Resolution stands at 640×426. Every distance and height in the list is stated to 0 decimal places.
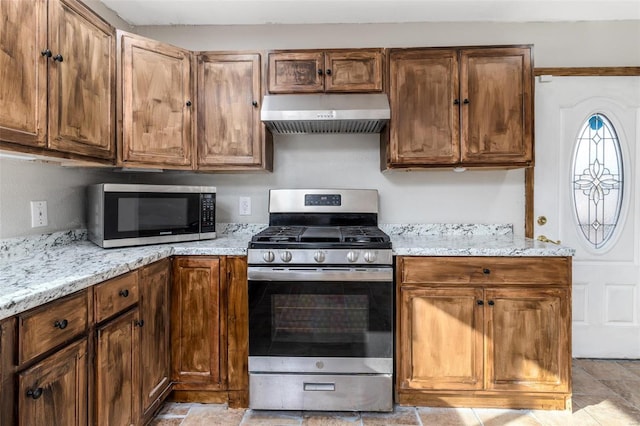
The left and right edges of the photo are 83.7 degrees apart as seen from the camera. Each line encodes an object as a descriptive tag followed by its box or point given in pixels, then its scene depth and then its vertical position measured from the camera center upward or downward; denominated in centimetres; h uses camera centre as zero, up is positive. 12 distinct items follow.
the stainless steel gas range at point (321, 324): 191 -61
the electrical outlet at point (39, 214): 179 -2
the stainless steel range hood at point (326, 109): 211 +60
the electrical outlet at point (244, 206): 262 +4
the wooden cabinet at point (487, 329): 192 -64
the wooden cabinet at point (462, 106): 216 +64
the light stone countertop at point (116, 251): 114 -21
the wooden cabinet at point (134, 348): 105 -56
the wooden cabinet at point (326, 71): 222 +88
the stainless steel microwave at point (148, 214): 194 -2
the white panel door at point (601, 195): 253 +4
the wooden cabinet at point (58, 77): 133 +58
